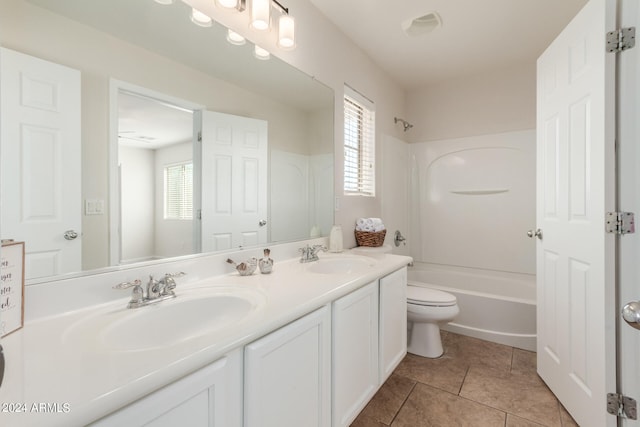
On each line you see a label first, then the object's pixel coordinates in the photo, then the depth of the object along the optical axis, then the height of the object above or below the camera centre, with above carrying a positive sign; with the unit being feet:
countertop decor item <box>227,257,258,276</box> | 4.27 -0.83
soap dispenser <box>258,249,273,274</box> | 4.47 -0.84
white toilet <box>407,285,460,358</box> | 6.63 -2.53
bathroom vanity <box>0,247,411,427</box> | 1.71 -1.14
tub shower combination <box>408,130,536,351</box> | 8.05 -0.37
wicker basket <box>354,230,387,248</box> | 7.52 -0.68
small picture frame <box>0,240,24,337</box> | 2.23 -0.61
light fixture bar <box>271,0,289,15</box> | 4.99 +3.76
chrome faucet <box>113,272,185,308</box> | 3.02 -0.88
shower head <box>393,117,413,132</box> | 10.06 +3.32
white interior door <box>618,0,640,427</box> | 3.38 +0.32
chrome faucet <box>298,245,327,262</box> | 5.58 -0.83
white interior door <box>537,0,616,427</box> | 3.76 -0.05
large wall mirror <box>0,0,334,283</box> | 2.62 +0.95
